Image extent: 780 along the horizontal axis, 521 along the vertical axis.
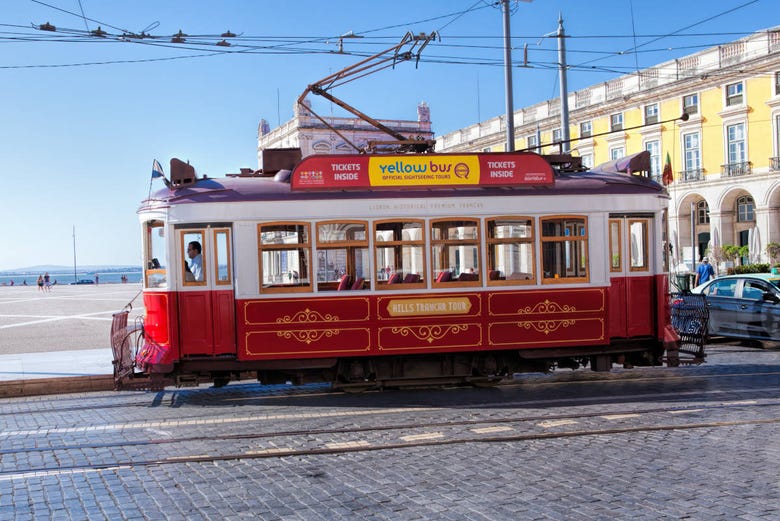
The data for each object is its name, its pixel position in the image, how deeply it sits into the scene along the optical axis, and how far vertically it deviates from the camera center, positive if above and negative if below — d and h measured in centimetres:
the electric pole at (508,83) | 1674 +384
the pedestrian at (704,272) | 2453 -60
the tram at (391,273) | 1056 -15
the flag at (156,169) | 1100 +143
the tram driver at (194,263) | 1059 +9
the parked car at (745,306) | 1525 -108
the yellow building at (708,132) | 4109 +720
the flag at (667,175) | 1272 +133
